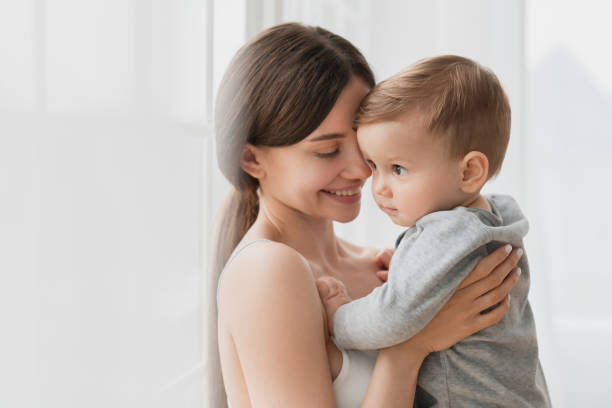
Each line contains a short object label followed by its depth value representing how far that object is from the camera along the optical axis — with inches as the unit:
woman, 41.0
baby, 39.9
